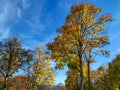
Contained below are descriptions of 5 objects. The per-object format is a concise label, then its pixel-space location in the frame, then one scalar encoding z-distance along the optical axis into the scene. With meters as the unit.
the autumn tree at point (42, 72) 16.62
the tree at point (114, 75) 20.57
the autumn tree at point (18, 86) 34.36
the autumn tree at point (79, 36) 9.69
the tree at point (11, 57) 13.39
